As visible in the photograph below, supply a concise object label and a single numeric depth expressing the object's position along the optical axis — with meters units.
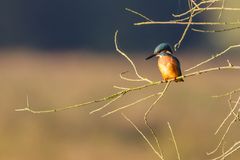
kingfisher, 10.55
